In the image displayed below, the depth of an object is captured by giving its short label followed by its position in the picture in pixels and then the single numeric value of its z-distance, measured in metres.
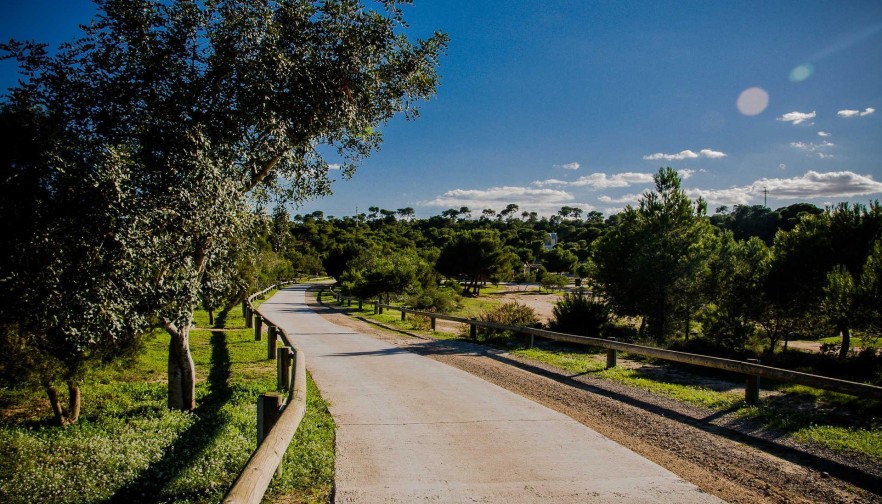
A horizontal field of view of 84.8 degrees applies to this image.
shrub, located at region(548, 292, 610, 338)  20.09
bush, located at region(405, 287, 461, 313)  35.88
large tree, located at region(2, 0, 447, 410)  7.36
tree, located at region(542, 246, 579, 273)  100.81
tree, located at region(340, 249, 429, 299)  37.94
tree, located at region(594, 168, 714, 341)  23.25
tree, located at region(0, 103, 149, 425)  6.04
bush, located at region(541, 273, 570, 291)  84.00
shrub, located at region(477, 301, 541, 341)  19.39
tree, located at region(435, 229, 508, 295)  71.25
